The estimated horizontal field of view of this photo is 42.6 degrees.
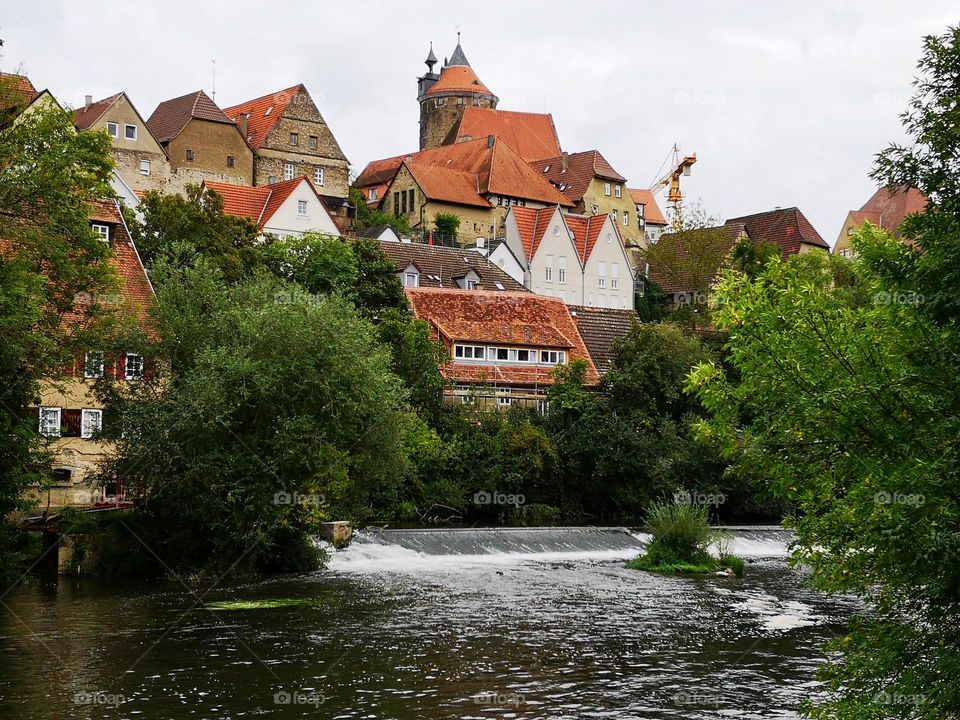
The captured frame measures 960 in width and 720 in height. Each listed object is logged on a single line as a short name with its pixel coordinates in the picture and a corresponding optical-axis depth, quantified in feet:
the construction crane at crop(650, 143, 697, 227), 558.15
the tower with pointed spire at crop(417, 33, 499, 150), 515.91
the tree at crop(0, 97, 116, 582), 105.81
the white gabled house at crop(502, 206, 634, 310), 309.01
